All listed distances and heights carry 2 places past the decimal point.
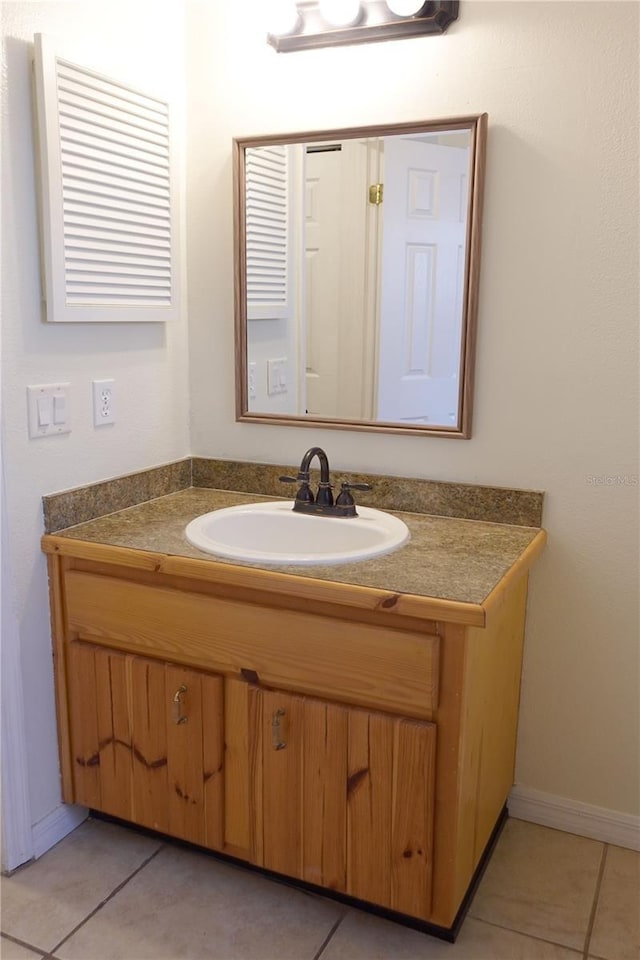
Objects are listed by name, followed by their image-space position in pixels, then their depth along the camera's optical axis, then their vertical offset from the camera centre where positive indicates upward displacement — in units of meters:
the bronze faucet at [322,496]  1.88 -0.39
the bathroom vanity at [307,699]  1.49 -0.74
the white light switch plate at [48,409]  1.73 -0.18
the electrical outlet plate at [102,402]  1.91 -0.18
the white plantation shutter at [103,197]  1.67 +0.29
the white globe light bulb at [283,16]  1.87 +0.72
